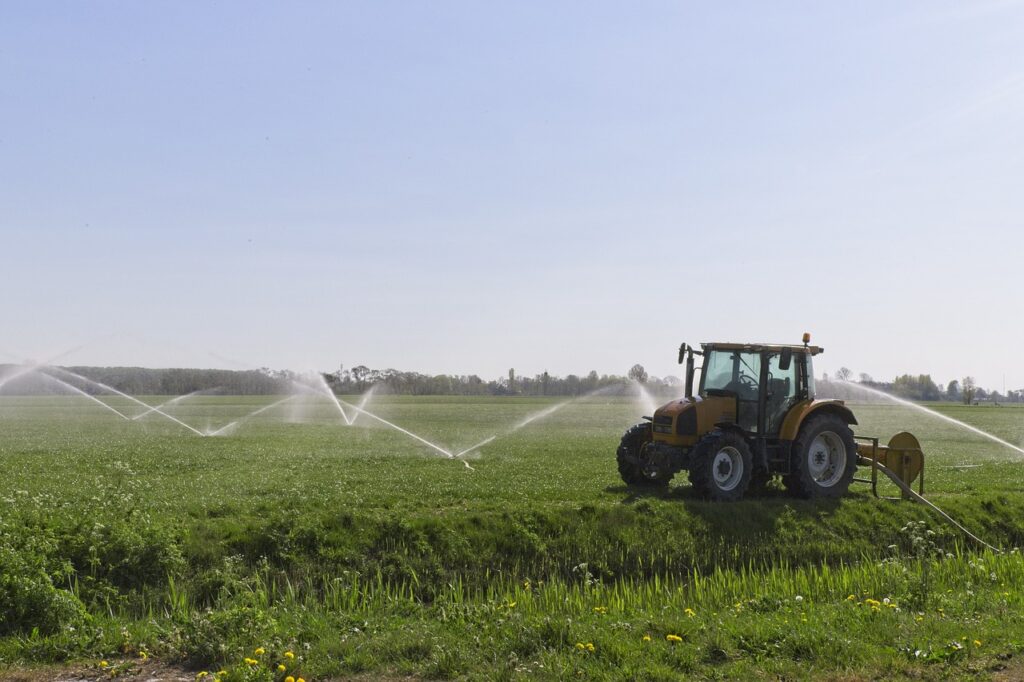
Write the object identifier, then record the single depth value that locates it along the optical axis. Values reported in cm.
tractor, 1750
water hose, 1672
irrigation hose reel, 1920
